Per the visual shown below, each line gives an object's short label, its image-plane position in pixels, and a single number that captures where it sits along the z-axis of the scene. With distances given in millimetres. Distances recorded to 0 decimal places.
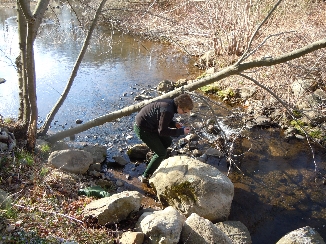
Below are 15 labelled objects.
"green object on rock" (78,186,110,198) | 4668
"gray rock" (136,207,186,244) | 3768
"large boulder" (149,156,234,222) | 4914
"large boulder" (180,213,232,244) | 3930
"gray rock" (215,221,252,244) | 4582
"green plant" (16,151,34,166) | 4804
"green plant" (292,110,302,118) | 8516
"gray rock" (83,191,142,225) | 3908
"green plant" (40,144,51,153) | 5802
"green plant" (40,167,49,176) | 4719
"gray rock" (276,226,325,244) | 4414
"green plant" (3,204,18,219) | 3391
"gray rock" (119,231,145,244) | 3652
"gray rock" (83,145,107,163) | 6359
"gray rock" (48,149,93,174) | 5398
